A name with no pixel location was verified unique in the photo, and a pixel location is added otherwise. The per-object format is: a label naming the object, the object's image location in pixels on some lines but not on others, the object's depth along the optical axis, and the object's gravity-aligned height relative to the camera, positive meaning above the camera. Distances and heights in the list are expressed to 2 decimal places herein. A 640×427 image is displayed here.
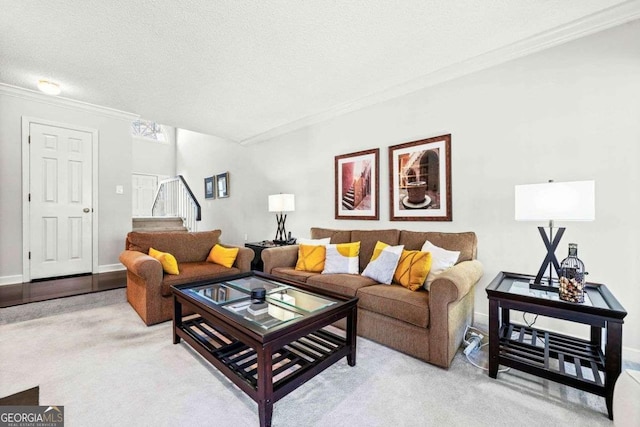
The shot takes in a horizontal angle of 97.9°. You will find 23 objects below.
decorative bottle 1.58 -0.37
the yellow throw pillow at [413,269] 2.20 -0.45
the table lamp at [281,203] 3.93 +0.17
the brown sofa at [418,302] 1.82 -0.63
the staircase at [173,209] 5.72 +0.14
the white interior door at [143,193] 7.31 +0.60
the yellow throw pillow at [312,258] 2.91 -0.46
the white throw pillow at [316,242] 3.11 -0.31
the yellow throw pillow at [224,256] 3.13 -0.47
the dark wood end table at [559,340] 1.44 -0.82
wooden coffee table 1.36 -0.64
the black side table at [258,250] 3.94 -0.50
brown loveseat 2.43 -0.54
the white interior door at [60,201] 3.76 +0.20
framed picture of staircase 3.29 +0.37
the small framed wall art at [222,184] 5.79 +0.64
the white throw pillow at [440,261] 2.24 -0.38
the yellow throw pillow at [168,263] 2.62 -0.45
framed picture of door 2.76 +0.36
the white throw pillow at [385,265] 2.39 -0.45
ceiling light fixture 3.09 +1.45
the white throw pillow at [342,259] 2.75 -0.44
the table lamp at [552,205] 1.63 +0.06
